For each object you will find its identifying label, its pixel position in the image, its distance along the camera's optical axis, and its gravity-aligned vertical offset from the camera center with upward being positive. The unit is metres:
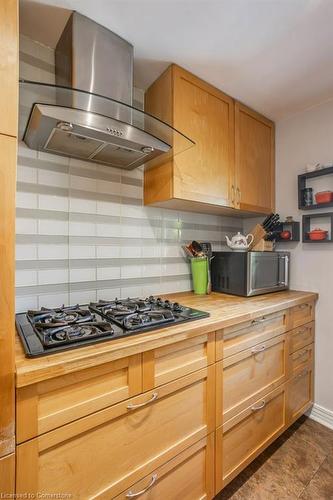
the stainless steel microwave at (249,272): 1.62 -0.16
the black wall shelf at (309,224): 1.70 +0.18
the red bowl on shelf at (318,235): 1.72 +0.10
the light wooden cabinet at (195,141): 1.38 +0.66
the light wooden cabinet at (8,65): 0.64 +0.48
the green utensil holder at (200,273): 1.75 -0.17
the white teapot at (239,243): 1.82 +0.04
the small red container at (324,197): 1.66 +0.35
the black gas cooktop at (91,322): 0.81 -0.29
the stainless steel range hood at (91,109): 0.95 +0.57
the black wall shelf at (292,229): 1.88 +0.16
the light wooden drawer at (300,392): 1.59 -0.96
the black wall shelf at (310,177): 1.69 +0.50
